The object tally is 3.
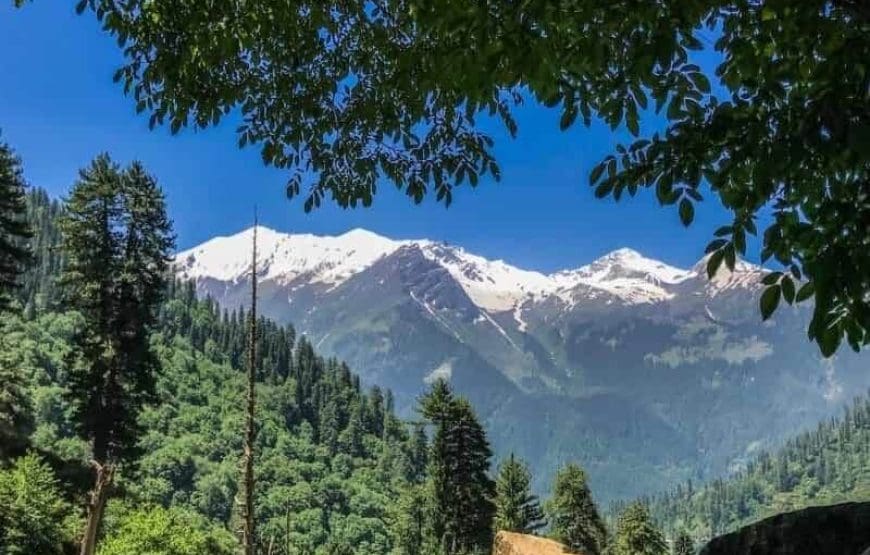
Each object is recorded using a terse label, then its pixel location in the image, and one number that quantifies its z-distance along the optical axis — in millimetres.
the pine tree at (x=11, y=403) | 36219
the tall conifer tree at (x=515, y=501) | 60250
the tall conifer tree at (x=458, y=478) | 51969
